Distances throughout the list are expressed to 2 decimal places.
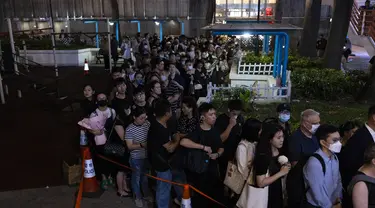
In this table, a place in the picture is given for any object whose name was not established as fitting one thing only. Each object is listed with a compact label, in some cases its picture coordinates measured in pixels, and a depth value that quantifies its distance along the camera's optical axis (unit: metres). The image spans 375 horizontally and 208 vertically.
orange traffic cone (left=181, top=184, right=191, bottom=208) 4.33
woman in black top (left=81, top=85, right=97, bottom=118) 5.98
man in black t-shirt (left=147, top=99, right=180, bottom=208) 4.30
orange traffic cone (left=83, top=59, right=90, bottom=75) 14.34
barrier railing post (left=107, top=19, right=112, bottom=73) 14.42
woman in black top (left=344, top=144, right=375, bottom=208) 2.99
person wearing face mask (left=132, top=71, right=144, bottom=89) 8.07
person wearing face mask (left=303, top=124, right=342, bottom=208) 3.40
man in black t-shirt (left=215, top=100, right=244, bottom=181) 4.87
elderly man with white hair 3.90
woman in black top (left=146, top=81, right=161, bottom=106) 6.25
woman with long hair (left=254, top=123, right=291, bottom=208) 3.63
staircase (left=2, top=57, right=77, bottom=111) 11.01
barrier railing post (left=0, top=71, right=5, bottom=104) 10.76
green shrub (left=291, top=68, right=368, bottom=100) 10.59
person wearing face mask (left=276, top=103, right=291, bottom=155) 4.73
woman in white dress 3.93
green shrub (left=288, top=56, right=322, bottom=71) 14.90
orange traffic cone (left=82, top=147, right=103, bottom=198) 5.29
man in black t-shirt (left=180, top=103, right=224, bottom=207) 4.29
